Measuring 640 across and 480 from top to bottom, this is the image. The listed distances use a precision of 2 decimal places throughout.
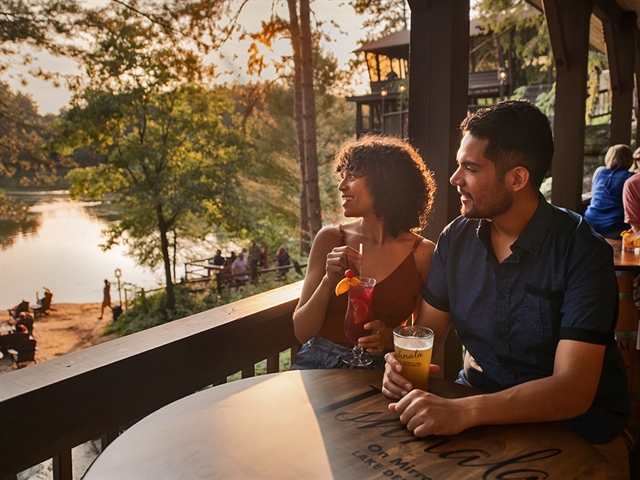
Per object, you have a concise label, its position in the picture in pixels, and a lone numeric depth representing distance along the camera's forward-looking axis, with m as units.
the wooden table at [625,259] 2.25
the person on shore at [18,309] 14.85
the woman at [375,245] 1.83
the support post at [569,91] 3.73
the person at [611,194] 4.51
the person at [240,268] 17.19
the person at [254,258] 17.06
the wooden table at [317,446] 0.99
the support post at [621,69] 5.28
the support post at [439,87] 2.07
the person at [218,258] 19.34
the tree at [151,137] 14.22
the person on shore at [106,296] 17.66
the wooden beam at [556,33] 3.51
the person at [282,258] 17.28
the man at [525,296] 1.22
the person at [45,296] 16.68
